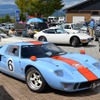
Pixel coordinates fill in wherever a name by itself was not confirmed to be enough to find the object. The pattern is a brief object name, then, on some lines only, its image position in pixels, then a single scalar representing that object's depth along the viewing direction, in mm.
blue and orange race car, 4590
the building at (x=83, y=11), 36761
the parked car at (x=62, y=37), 12912
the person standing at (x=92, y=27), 17742
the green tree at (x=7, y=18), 48395
